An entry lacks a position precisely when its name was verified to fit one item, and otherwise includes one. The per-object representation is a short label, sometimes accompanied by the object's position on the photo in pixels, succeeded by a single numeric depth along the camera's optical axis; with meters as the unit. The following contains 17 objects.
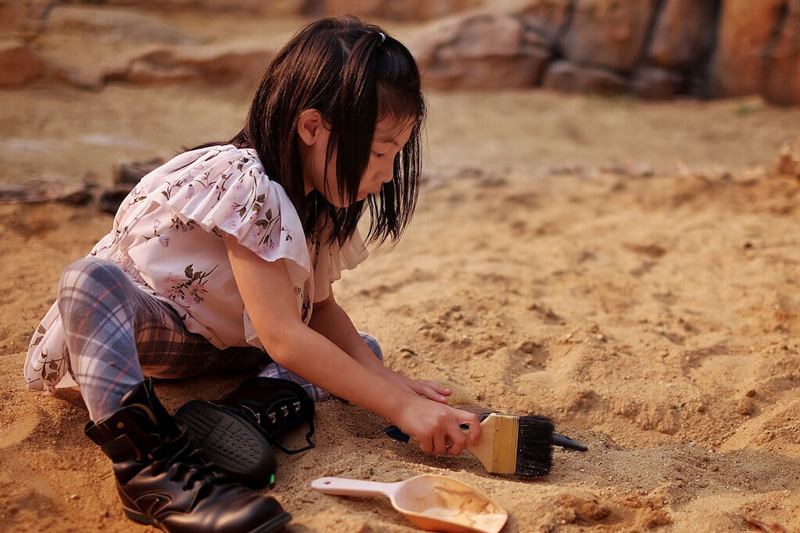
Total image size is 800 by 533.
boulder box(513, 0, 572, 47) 6.89
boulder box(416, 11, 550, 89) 6.81
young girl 1.37
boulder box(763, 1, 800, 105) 6.05
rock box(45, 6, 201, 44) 6.87
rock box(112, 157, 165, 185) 3.30
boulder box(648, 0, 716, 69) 6.64
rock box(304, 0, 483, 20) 8.43
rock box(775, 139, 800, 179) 3.86
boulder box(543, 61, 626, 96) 6.84
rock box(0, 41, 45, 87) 5.48
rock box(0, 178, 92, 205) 3.24
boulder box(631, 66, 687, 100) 6.84
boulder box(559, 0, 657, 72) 6.67
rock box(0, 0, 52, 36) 6.41
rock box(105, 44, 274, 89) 6.33
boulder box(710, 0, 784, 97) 6.20
